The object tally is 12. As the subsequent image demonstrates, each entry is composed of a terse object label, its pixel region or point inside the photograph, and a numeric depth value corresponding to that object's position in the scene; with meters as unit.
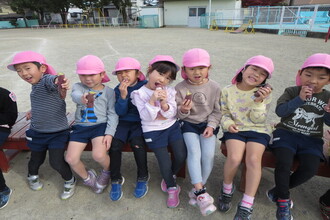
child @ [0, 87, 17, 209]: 2.19
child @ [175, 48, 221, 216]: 2.05
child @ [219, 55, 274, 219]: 1.92
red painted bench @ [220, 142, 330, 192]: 1.97
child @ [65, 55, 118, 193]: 2.15
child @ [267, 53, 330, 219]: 1.88
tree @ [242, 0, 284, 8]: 32.88
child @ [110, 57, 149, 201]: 2.19
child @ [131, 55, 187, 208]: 2.10
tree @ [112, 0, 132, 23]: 28.78
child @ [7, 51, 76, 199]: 2.14
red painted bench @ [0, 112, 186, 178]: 2.36
